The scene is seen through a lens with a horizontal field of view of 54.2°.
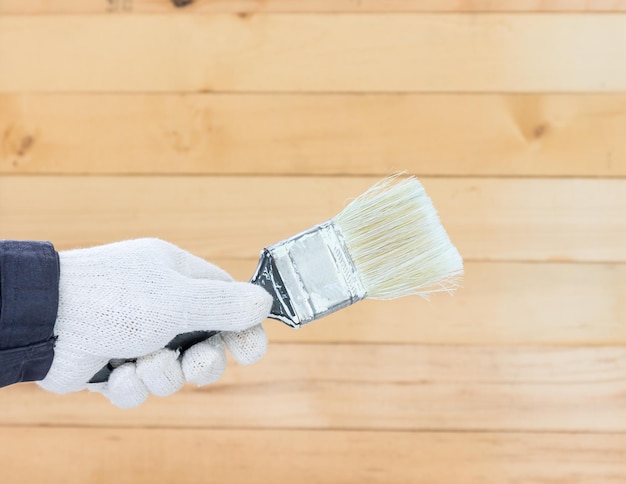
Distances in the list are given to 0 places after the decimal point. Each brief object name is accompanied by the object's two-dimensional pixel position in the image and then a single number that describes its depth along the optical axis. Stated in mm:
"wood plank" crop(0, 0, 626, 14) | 982
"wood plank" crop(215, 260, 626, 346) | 929
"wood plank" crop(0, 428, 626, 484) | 909
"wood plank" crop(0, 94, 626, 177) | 962
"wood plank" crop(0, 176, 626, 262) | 944
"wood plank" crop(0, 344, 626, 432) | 917
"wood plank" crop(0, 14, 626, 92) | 979
